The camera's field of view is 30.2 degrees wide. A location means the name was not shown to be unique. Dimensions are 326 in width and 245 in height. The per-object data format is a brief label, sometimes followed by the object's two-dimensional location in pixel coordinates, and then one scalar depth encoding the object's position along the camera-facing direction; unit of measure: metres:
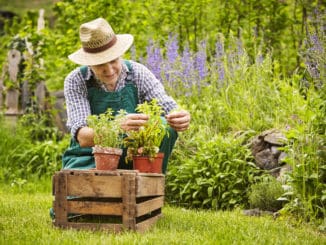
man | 3.63
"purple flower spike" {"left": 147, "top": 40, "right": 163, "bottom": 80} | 5.88
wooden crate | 3.28
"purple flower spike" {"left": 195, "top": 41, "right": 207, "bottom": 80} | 5.80
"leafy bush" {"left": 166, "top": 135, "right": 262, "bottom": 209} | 4.60
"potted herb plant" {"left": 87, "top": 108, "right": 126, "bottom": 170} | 3.37
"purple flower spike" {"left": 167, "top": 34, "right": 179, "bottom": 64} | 5.89
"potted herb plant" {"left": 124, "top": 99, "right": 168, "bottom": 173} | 3.53
